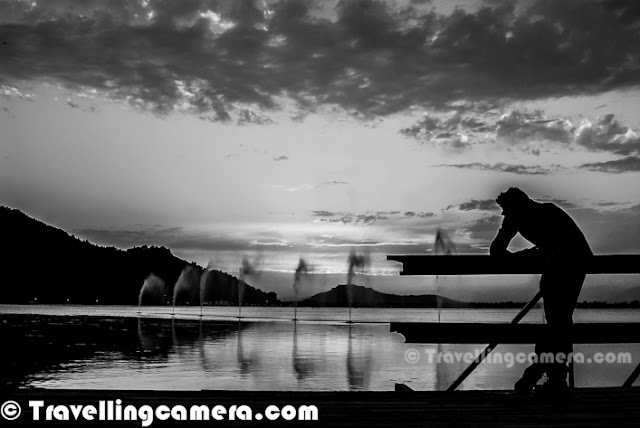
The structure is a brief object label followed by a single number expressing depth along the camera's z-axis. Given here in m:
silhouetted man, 5.43
